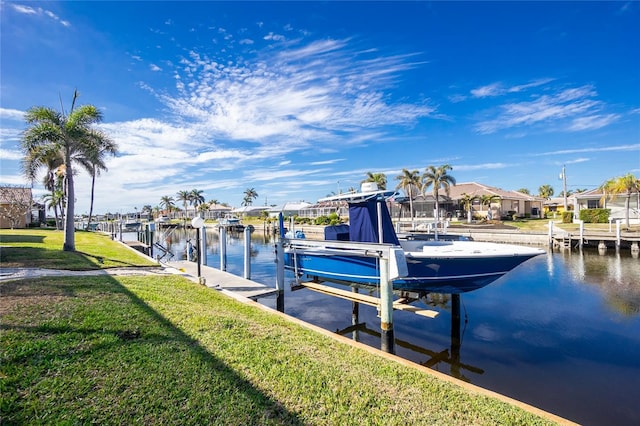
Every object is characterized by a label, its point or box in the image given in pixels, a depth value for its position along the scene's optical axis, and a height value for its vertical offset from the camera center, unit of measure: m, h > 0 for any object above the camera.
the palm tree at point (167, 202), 119.38 +6.67
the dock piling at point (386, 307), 7.41 -2.08
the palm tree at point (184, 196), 106.44 +7.65
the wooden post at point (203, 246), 17.71 -1.49
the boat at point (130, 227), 54.42 -0.91
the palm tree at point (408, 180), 46.09 +4.77
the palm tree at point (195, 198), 107.75 +7.13
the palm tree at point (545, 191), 92.00 +5.58
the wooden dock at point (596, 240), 23.73 -2.36
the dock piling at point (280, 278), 10.41 -1.89
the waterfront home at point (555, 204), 62.64 +1.33
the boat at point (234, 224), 59.46 -0.97
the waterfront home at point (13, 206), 30.20 +1.70
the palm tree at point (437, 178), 43.84 +4.67
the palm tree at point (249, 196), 104.97 +7.18
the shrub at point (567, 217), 39.84 -0.82
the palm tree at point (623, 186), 30.55 +2.18
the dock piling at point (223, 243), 16.07 -1.22
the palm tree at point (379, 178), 50.91 +5.77
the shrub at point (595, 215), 34.06 -0.58
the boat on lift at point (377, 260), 8.61 -1.18
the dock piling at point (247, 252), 13.02 -1.38
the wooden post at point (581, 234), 25.80 -1.93
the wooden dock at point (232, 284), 9.80 -2.10
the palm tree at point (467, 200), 45.01 +1.73
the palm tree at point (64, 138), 13.52 +3.59
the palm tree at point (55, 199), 34.77 +2.77
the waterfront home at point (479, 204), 46.91 +1.34
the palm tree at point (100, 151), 15.29 +3.38
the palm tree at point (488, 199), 44.33 +1.79
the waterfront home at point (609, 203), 35.41 +0.69
